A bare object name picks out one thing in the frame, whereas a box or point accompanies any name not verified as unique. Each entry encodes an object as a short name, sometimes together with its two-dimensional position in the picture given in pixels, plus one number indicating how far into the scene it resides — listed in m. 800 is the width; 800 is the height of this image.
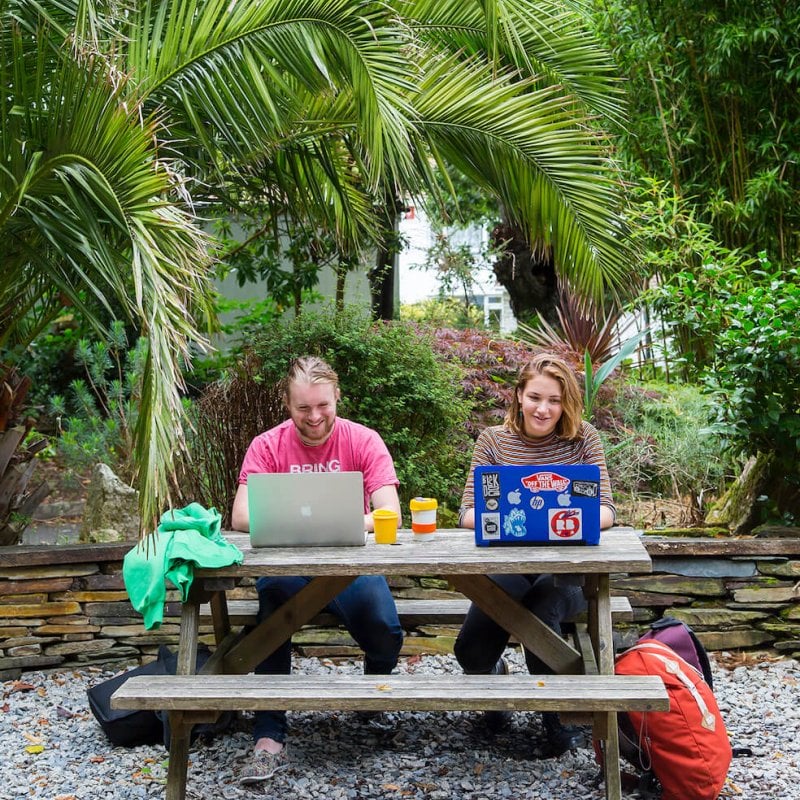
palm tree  3.08
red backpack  2.90
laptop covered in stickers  2.90
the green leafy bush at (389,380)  4.90
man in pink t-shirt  3.30
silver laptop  2.90
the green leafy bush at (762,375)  4.31
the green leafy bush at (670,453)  5.27
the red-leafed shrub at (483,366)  5.88
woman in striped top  3.32
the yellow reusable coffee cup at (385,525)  3.09
